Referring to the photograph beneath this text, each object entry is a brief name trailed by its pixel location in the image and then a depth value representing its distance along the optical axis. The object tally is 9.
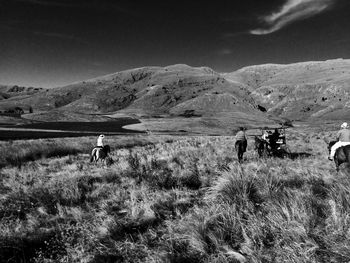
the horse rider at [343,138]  10.20
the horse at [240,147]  14.84
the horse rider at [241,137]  14.95
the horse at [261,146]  16.02
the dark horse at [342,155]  9.92
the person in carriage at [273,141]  16.02
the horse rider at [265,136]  16.40
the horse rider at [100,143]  16.37
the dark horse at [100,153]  16.06
